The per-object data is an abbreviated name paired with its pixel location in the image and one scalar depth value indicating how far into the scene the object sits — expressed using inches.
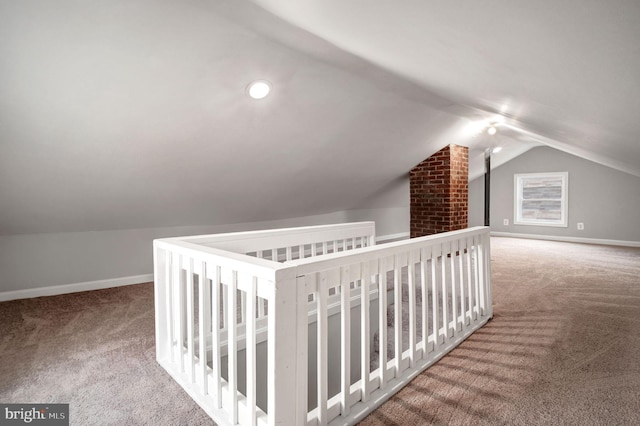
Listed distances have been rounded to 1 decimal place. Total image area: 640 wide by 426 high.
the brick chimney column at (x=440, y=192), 200.1
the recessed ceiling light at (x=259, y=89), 104.3
